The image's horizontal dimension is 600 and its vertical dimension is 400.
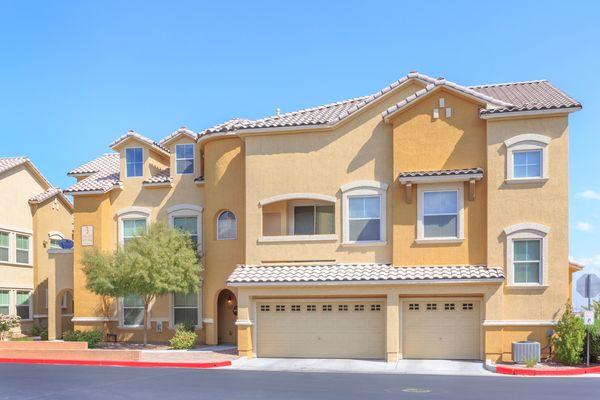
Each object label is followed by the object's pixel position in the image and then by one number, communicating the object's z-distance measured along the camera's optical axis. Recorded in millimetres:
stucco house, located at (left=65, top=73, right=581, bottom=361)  22111
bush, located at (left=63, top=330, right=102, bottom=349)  27312
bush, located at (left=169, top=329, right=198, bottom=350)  25797
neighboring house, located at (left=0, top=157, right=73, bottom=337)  33500
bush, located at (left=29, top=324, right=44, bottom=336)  32781
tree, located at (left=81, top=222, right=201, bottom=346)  25094
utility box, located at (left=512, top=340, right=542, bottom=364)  20562
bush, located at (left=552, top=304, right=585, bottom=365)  20422
